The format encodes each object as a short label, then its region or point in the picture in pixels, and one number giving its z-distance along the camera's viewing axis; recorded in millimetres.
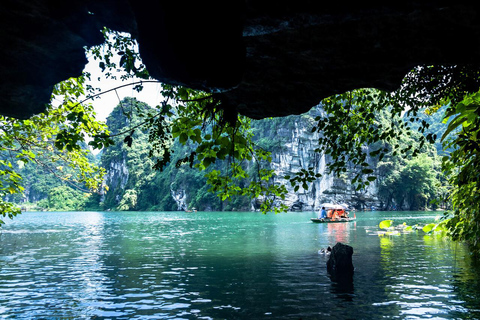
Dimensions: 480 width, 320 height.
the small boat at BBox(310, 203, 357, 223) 52781
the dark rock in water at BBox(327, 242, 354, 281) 14377
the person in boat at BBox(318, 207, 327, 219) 54056
